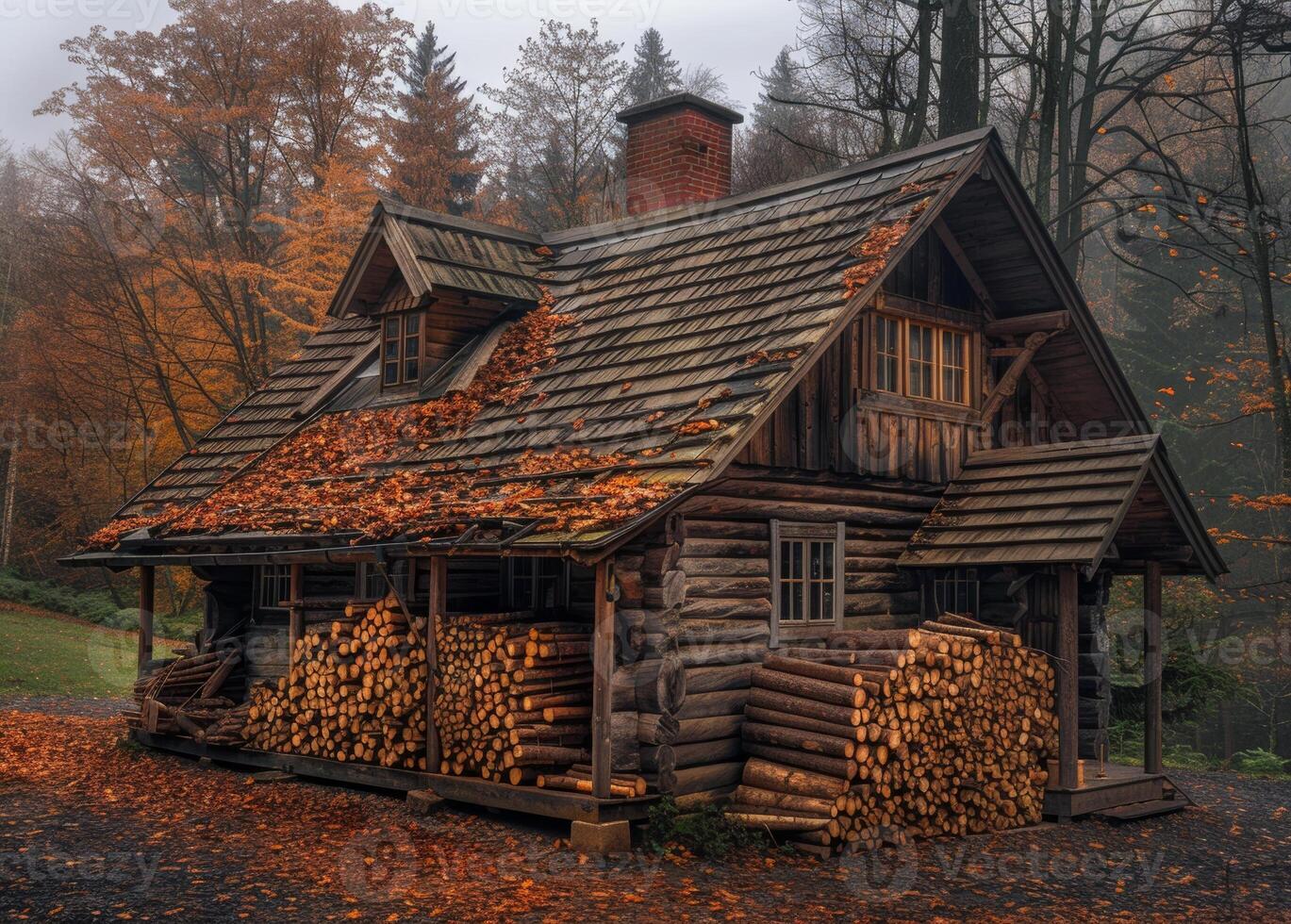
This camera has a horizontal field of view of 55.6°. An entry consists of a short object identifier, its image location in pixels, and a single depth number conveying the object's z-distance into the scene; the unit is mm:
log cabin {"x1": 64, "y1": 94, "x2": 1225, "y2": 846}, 11219
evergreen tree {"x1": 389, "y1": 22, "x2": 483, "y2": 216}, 34281
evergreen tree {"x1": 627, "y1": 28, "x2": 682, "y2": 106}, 48906
